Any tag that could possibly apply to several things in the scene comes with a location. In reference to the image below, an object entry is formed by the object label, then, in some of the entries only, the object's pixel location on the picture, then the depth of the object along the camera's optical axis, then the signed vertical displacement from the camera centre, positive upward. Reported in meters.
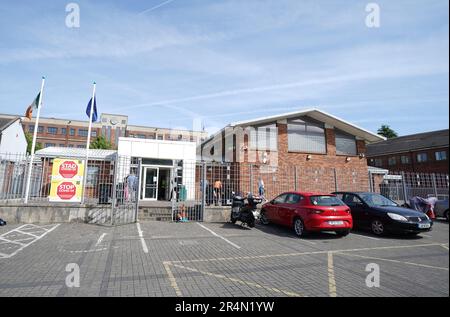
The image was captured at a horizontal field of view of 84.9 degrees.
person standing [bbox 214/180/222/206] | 12.23 -0.12
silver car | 13.48 -1.07
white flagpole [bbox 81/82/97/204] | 10.55 +0.50
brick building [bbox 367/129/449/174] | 34.12 +5.38
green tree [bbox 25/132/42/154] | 42.04 +8.45
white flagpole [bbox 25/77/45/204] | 10.47 +0.37
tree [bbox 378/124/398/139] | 56.85 +13.33
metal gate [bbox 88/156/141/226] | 10.26 -0.50
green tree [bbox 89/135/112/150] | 38.84 +7.18
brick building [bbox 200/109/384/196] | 15.56 +3.13
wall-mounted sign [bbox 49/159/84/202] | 10.25 +0.36
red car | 7.87 -0.83
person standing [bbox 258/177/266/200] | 14.52 +0.04
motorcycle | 9.82 -0.85
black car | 8.27 -0.95
